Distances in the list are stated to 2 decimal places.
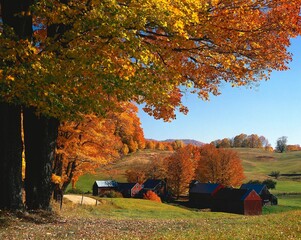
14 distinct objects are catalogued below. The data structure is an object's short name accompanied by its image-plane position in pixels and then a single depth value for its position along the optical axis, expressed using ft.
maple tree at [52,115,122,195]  97.99
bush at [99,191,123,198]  250.37
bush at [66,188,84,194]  272.10
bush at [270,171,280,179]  456.69
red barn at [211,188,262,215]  229.68
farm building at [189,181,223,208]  255.50
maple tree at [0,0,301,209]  41.55
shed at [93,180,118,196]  323.16
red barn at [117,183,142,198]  306.49
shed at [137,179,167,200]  306.35
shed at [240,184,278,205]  268.29
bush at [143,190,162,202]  270.87
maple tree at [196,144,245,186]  310.24
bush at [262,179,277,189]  349.41
